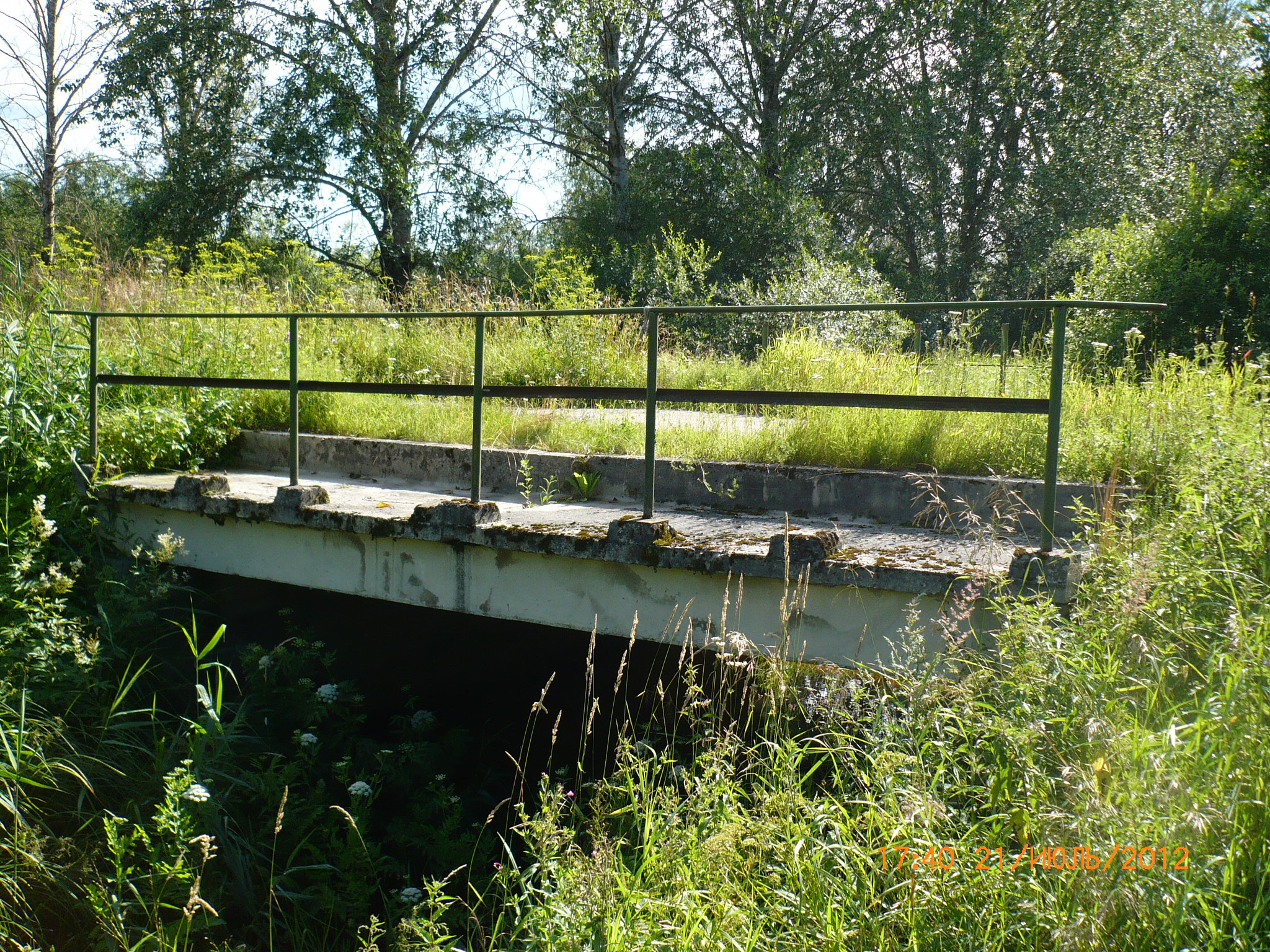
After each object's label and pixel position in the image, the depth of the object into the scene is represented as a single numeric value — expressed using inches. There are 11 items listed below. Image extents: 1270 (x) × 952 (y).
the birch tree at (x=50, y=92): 863.1
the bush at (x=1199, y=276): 418.9
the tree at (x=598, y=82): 648.4
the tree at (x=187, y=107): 639.8
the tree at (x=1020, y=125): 811.4
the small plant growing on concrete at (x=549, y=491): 222.4
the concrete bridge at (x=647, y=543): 143.9
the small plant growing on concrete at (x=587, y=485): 230.1
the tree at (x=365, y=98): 652.7
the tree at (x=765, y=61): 862.5
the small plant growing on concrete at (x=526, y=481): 224.7
